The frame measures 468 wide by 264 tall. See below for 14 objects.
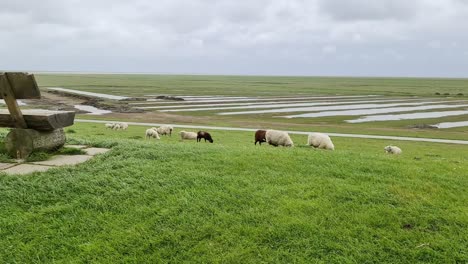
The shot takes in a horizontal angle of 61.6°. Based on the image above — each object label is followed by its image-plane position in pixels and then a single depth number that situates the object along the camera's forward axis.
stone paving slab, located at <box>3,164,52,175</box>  6.77
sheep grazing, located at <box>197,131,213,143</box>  24.62
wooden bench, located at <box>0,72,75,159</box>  7.45
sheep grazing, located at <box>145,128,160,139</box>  26.50
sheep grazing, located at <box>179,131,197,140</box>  25.97
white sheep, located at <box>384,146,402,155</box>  21.37
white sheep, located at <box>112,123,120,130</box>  31.25
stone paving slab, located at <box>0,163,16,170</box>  7.05
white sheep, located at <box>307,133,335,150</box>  17.86
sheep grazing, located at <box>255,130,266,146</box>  19.31
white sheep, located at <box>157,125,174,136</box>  28.44
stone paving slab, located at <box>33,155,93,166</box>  7.40
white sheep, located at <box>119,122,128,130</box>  31.74
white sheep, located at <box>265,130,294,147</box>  17.81
